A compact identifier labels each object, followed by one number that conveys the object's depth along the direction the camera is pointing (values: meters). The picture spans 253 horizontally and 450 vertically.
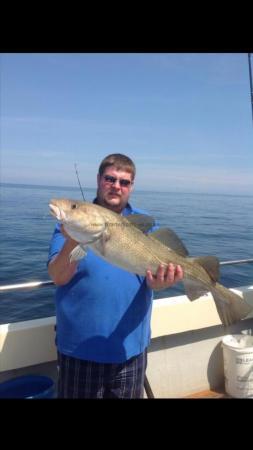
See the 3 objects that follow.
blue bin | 3.34
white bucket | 4.35
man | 2.77
